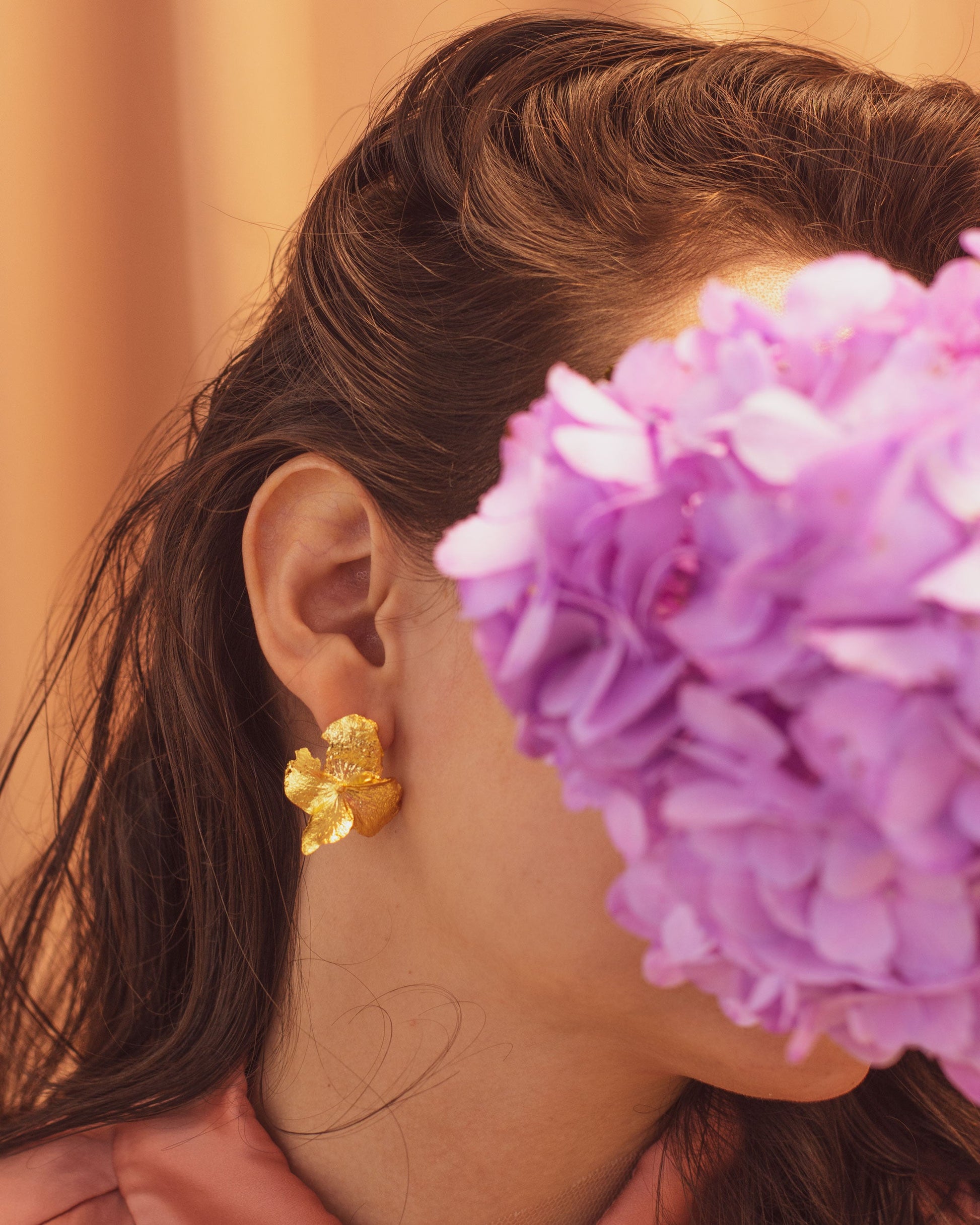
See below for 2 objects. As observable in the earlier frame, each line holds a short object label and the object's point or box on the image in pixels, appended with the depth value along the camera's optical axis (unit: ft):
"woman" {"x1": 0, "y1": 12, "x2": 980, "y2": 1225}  2.87
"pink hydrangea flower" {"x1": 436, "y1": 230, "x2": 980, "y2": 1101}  2.25
